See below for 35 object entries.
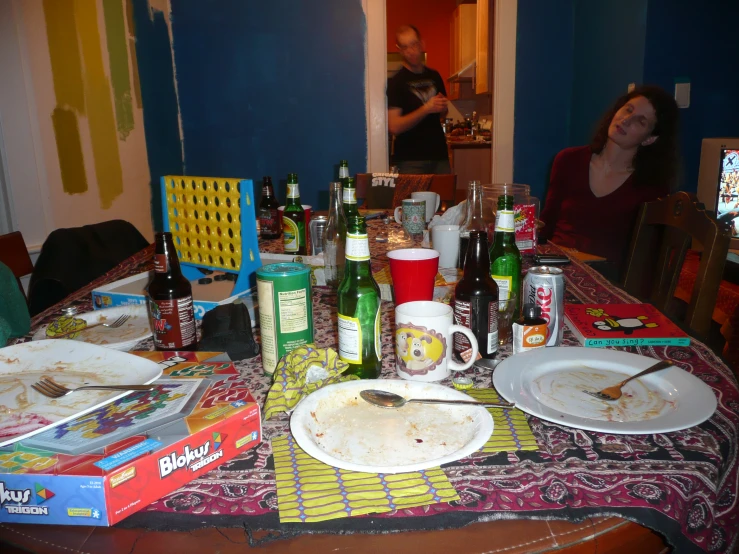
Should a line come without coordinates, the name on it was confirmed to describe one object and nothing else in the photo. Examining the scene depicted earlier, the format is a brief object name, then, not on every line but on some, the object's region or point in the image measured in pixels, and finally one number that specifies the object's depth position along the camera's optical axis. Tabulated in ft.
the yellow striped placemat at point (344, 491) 1.89
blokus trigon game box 1.82
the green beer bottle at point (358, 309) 2.80
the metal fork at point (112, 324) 3.72
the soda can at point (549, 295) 3.16
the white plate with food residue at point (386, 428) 2.10
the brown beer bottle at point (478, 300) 3.05
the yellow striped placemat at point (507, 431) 2.26
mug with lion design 2.74
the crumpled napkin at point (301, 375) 2.57
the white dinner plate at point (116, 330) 3.47
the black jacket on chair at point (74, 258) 5.67
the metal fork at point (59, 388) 2.41
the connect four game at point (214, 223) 4.07
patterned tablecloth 1.89
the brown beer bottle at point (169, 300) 3.15
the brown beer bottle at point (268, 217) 7.45
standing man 13.15
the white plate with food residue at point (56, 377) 2.21
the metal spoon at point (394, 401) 2.40
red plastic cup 3.51
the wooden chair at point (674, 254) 4.50
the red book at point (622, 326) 3.28
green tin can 2.85
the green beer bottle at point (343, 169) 6.46
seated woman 7.98
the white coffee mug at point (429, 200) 7.70
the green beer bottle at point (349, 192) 4.81
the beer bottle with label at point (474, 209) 5.56
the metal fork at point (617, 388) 2.59
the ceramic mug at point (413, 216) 6.35
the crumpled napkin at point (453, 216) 6.11
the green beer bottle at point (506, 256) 3.42
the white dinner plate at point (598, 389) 2.32
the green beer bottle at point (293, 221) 5.82
